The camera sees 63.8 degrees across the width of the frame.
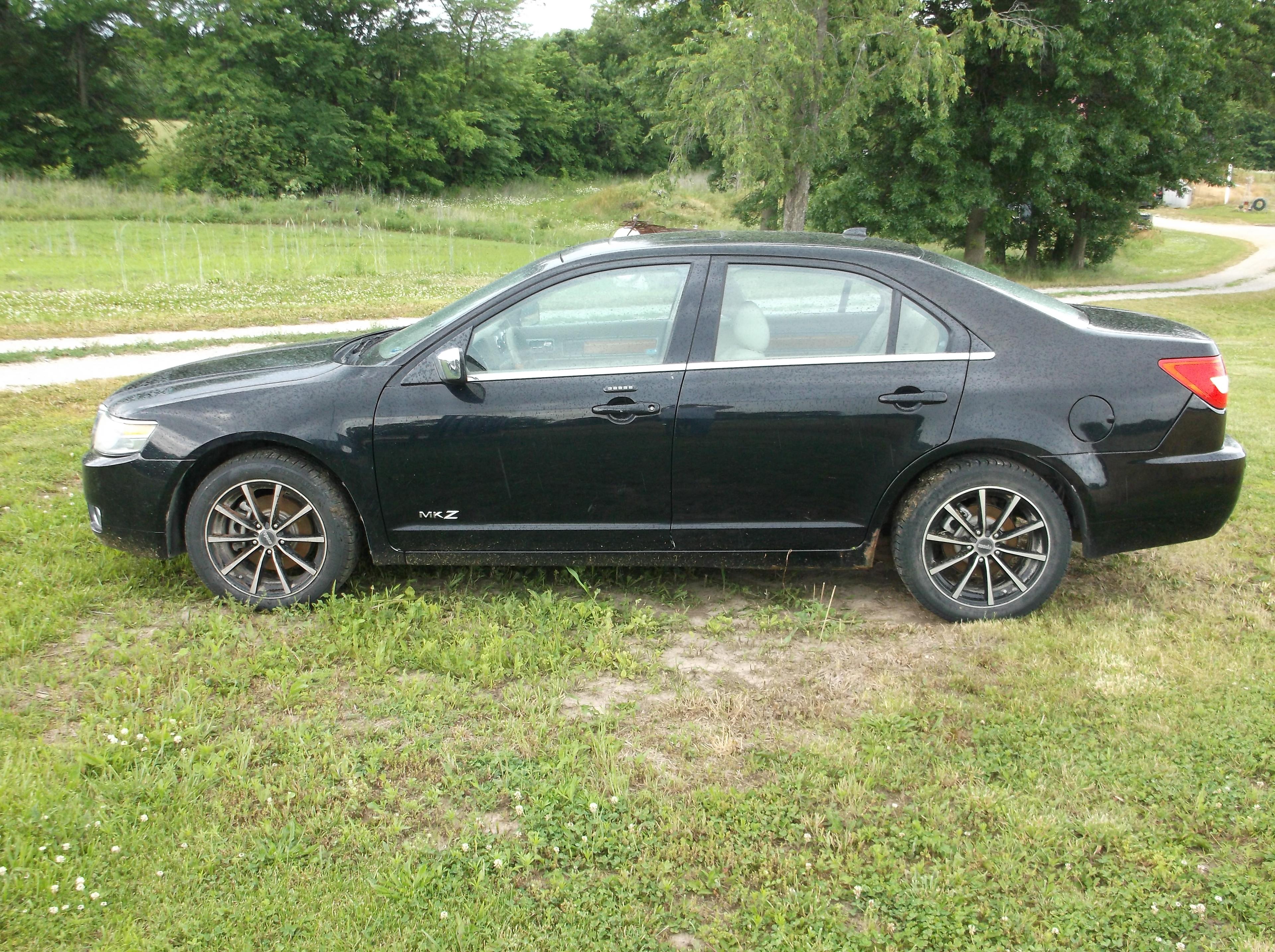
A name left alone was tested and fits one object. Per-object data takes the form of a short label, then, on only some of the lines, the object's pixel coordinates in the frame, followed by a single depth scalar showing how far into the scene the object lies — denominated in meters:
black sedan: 4.32
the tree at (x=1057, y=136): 23.98
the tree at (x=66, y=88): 46.03
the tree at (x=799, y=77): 17.36
